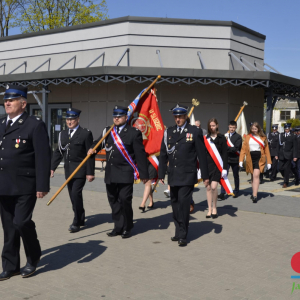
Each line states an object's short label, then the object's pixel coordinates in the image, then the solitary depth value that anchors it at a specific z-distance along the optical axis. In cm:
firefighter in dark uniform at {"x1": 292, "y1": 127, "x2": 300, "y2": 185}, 1337
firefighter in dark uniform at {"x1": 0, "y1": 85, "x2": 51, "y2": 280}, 472
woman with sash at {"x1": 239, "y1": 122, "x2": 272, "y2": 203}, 1035
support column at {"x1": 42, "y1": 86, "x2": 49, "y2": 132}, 1755
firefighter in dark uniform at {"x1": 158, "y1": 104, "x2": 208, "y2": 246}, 649
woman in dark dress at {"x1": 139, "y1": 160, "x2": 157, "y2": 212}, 888
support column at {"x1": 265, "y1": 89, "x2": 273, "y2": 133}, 1687
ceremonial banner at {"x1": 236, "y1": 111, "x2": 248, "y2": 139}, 1698
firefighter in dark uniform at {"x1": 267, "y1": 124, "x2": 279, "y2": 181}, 1466
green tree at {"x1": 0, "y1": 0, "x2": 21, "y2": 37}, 3977
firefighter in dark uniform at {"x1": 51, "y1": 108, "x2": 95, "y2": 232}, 723
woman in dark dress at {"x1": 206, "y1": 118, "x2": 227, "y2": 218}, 852
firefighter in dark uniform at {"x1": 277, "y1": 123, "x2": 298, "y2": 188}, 1320
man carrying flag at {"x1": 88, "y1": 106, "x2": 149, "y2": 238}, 675
